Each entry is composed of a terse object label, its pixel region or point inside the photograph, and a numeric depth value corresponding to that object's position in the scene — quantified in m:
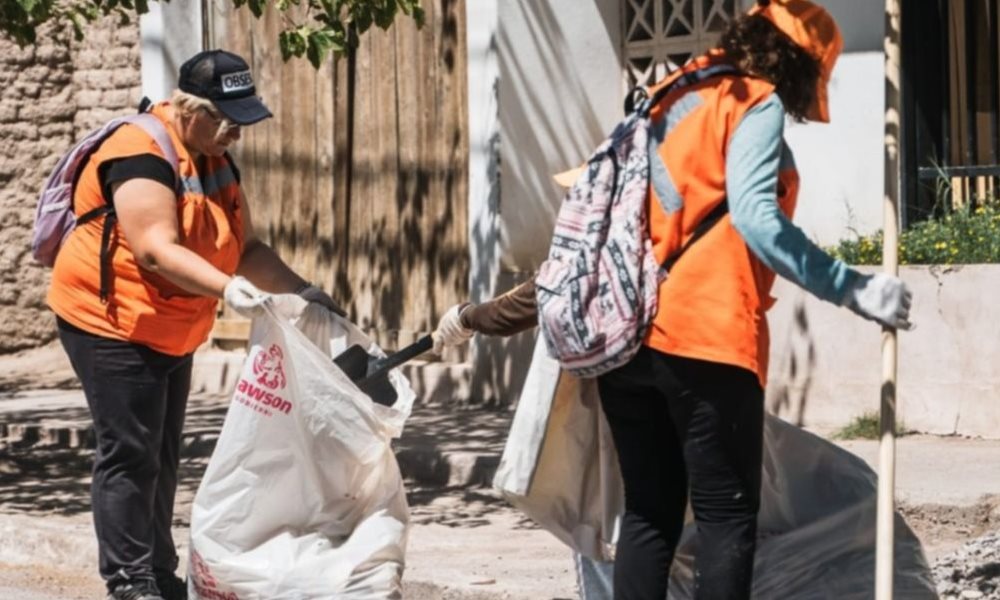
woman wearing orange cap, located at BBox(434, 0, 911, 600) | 8.96
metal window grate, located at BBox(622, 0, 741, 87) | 21.12
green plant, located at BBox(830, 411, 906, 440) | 18.50
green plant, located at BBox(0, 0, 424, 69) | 15.41
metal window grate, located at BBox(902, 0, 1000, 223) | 19.52
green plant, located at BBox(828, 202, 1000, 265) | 18.28
